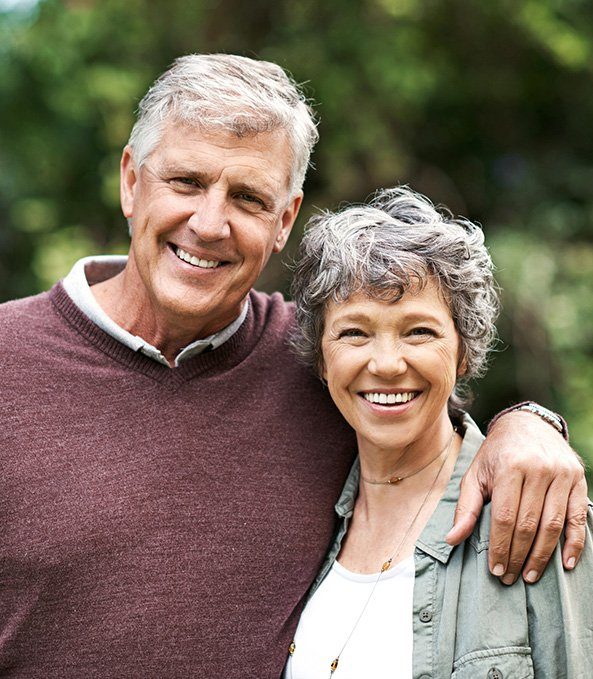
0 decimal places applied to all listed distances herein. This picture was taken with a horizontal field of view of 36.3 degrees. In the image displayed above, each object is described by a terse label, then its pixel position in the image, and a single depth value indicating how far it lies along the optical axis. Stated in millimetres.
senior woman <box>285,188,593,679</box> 1837
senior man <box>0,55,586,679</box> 2100
